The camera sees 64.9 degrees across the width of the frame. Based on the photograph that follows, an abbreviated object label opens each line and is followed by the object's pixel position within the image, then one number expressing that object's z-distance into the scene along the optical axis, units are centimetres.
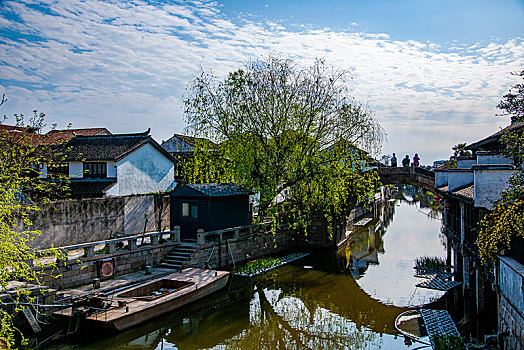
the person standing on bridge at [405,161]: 3394
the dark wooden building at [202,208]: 2045
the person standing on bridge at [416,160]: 3105
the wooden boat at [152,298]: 1238
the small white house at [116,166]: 2570
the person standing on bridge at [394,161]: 3332
